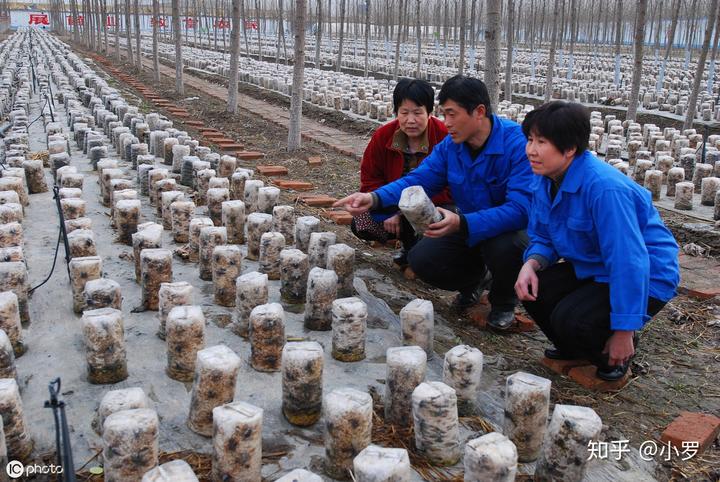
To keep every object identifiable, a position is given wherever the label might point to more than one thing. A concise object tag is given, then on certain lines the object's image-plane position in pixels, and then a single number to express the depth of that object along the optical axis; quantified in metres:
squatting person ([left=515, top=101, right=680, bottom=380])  2.58
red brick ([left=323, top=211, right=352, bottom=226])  5.32
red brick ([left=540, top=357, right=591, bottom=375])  3.06
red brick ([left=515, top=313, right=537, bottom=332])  3.60
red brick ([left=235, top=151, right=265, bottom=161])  7.77
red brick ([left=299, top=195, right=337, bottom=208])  5.75
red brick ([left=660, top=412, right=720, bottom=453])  2.50
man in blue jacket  3.25
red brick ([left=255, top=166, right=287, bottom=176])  6.90
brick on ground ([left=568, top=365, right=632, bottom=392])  2.91
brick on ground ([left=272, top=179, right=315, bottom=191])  6.31
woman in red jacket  3.77
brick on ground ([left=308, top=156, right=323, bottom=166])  7.78
